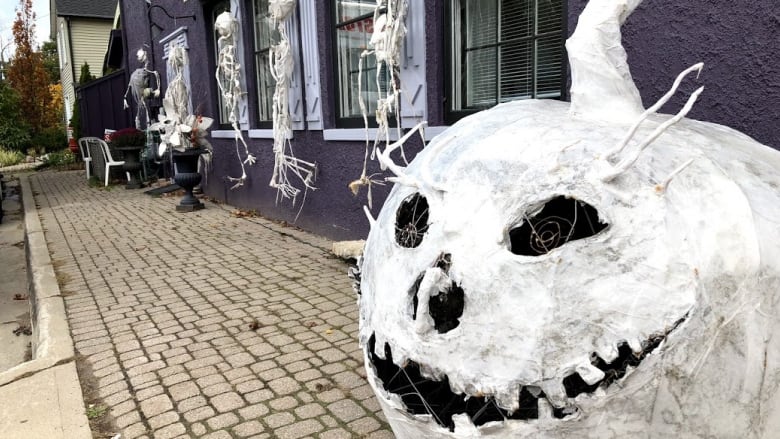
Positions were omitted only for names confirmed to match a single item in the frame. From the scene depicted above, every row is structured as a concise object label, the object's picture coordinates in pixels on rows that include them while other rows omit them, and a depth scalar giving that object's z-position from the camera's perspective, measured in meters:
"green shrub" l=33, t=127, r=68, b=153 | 28.47
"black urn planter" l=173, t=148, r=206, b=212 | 9.59
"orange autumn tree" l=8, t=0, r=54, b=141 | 28.02
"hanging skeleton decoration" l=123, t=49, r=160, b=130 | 13.34
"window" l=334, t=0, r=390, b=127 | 6.10
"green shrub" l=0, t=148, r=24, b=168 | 25.18
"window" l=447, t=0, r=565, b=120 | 4.20
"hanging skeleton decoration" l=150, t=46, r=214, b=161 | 9.52
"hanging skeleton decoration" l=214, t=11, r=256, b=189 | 8.30
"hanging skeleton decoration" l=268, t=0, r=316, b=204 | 6.77
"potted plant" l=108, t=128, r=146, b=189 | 13.41
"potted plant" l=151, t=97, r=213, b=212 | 9.50
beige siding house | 27.58
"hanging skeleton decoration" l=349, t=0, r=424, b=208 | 4.96
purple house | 3.01
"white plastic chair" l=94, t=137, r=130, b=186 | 13.79
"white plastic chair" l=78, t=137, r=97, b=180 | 15.84
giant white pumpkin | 1.42
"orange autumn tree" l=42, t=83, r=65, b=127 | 29.81
